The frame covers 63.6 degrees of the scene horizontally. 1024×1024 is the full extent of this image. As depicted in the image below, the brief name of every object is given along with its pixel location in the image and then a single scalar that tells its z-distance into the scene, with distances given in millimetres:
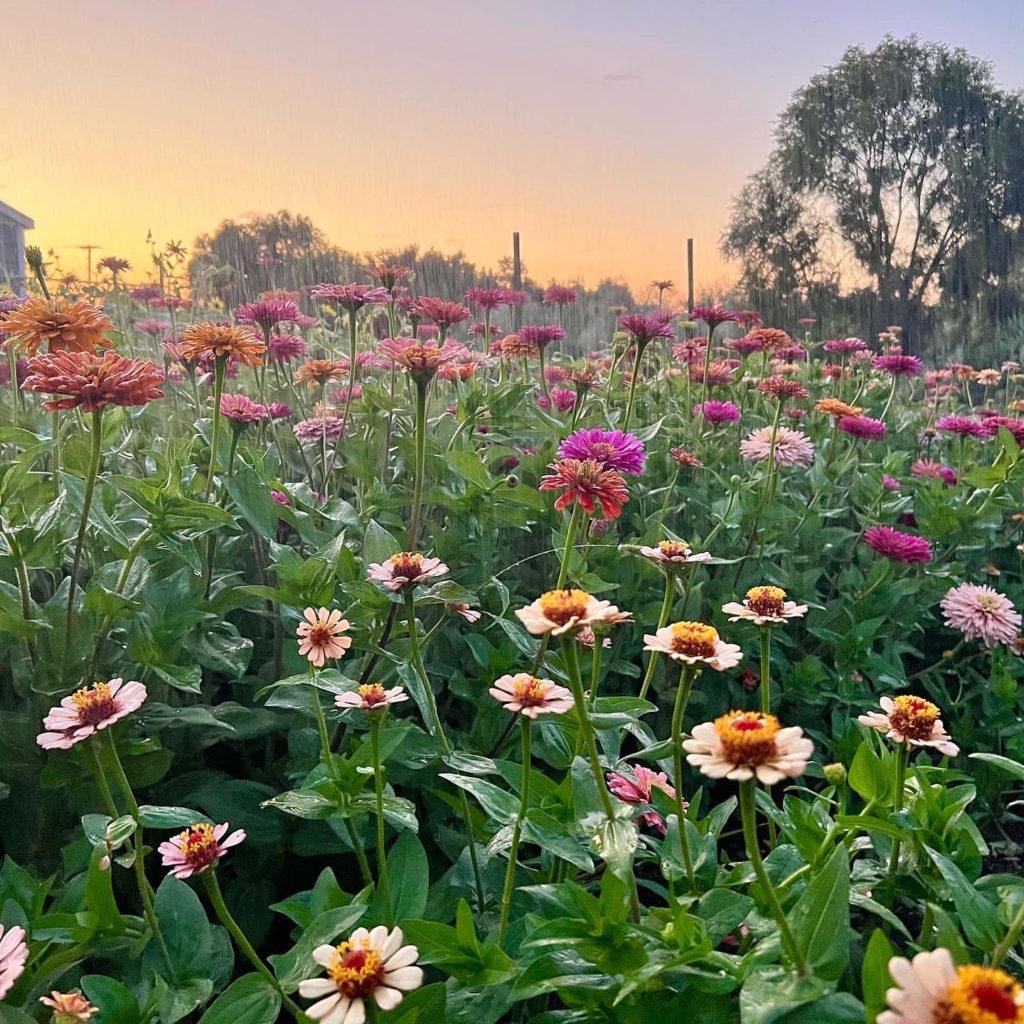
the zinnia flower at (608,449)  764
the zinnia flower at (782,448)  1342
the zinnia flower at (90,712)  519
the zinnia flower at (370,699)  543
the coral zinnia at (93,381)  649
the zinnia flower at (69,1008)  421
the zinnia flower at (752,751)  374
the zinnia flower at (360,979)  376
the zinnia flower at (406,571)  644
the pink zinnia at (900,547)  1242
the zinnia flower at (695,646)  487
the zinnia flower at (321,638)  620
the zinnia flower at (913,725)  514
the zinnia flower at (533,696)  503
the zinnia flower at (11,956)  400
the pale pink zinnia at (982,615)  1162
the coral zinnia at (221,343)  874
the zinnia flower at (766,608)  585
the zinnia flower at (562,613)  458
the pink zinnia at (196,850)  495
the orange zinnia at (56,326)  792
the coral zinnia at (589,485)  680
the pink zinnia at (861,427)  1463
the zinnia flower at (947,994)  296
